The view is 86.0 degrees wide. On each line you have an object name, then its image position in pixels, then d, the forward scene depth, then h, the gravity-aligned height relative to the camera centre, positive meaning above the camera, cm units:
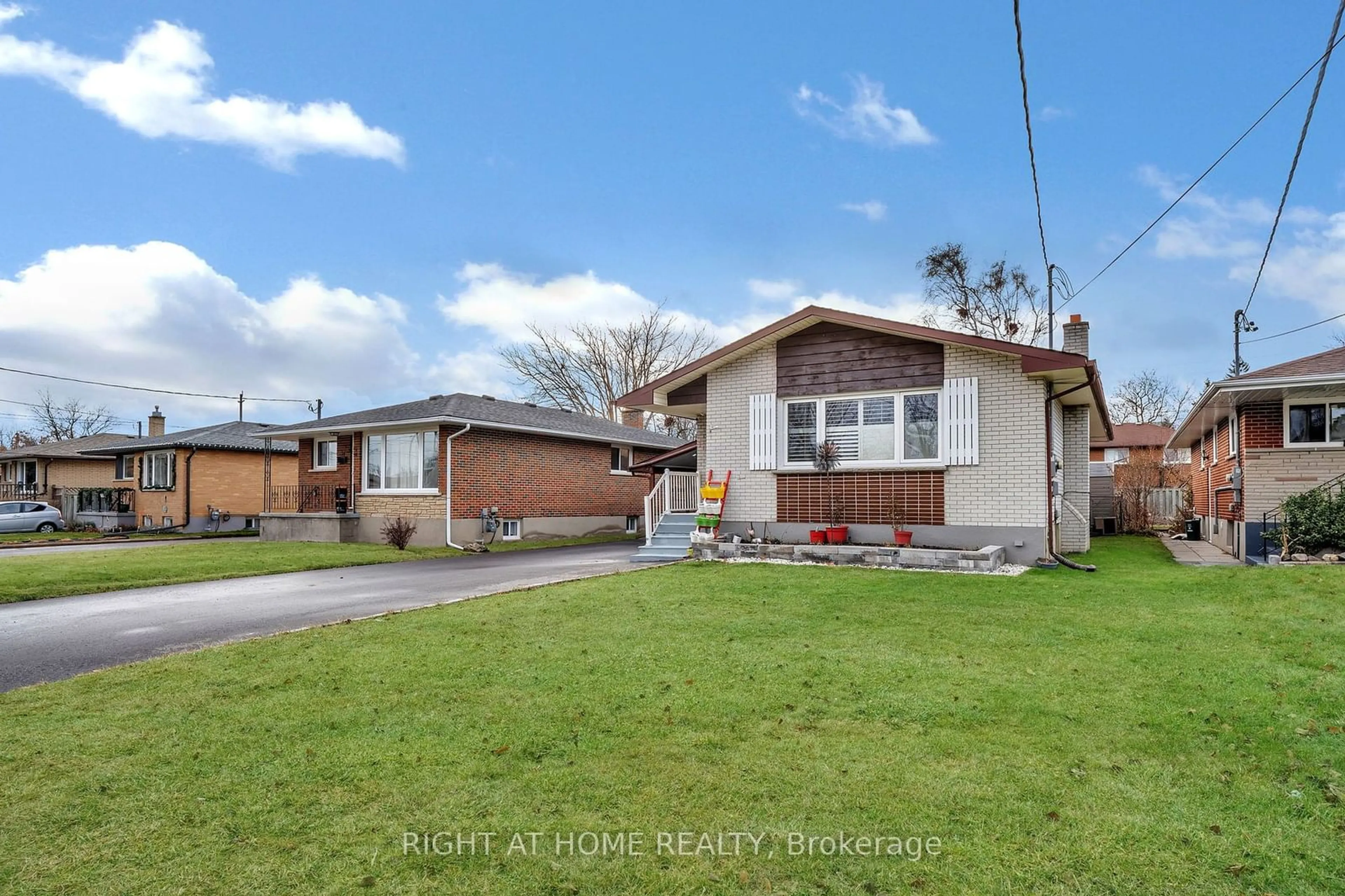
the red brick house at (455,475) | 1902 -13
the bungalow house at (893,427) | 1170 +76
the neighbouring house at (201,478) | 2806 -31
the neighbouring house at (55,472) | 3566 -5
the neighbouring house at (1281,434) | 1222 +64
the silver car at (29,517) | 2789 -181
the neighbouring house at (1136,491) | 2361 -72
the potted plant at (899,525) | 1204 -94
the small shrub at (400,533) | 1783 -157
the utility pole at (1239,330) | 2609 +512
